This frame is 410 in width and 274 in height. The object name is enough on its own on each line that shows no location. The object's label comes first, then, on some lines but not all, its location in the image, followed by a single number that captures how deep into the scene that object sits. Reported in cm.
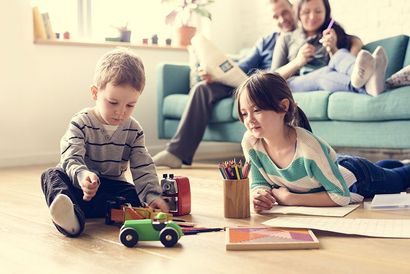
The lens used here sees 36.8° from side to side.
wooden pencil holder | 183
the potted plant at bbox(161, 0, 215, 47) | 456
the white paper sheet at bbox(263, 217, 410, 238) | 158
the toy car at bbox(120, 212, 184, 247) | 147
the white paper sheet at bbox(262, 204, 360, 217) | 181
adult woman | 291
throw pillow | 287
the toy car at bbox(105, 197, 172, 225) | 166
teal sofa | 288
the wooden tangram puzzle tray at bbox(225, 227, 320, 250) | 143
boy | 172
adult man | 343
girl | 183
